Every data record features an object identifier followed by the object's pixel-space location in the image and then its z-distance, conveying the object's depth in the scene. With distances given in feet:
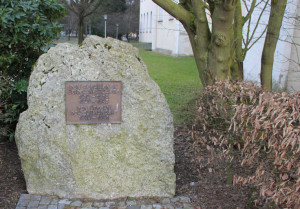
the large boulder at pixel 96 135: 12.30
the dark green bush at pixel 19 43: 15.34
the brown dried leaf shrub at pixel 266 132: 9.20
